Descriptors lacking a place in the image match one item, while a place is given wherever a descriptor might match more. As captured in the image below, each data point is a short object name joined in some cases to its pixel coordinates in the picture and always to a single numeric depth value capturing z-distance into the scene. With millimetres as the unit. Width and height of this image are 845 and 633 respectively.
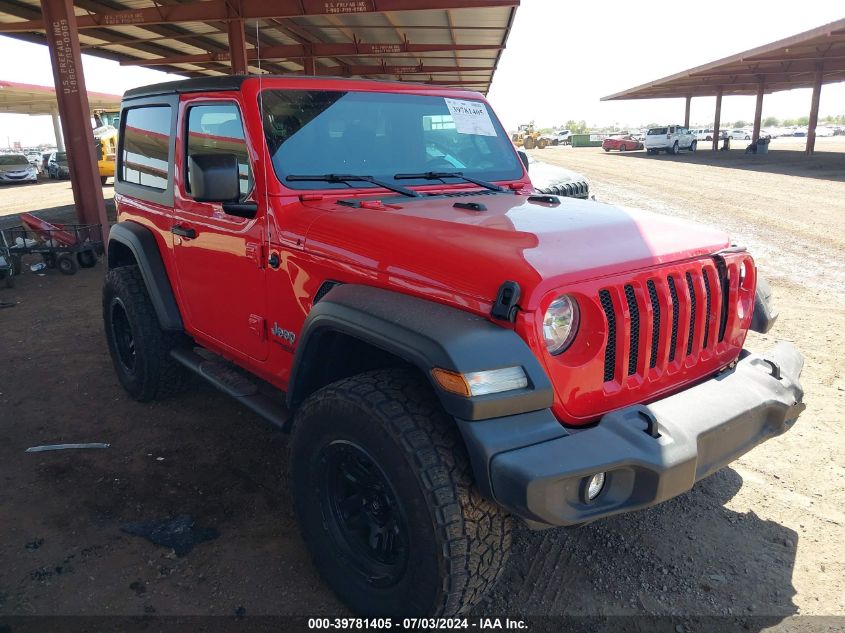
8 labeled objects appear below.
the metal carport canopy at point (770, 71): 24156
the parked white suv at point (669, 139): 37906
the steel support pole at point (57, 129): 38378
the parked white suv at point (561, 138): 60825
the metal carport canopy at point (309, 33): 11227
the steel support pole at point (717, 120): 39481
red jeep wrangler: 1948
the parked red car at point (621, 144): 44094
